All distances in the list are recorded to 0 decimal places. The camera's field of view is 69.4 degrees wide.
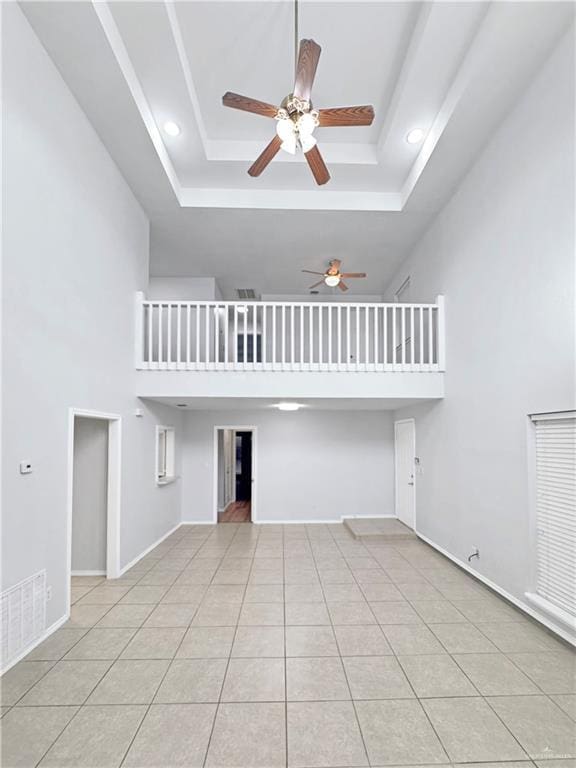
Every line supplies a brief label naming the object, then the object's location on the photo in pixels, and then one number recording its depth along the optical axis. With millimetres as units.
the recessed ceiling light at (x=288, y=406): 6577
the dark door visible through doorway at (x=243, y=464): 12164
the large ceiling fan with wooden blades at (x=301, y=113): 3096
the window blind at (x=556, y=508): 3119
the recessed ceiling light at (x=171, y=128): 4473
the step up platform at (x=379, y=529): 6418
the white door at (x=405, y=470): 6819
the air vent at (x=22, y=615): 2814
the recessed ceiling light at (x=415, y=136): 4602
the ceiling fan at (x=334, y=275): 6765
